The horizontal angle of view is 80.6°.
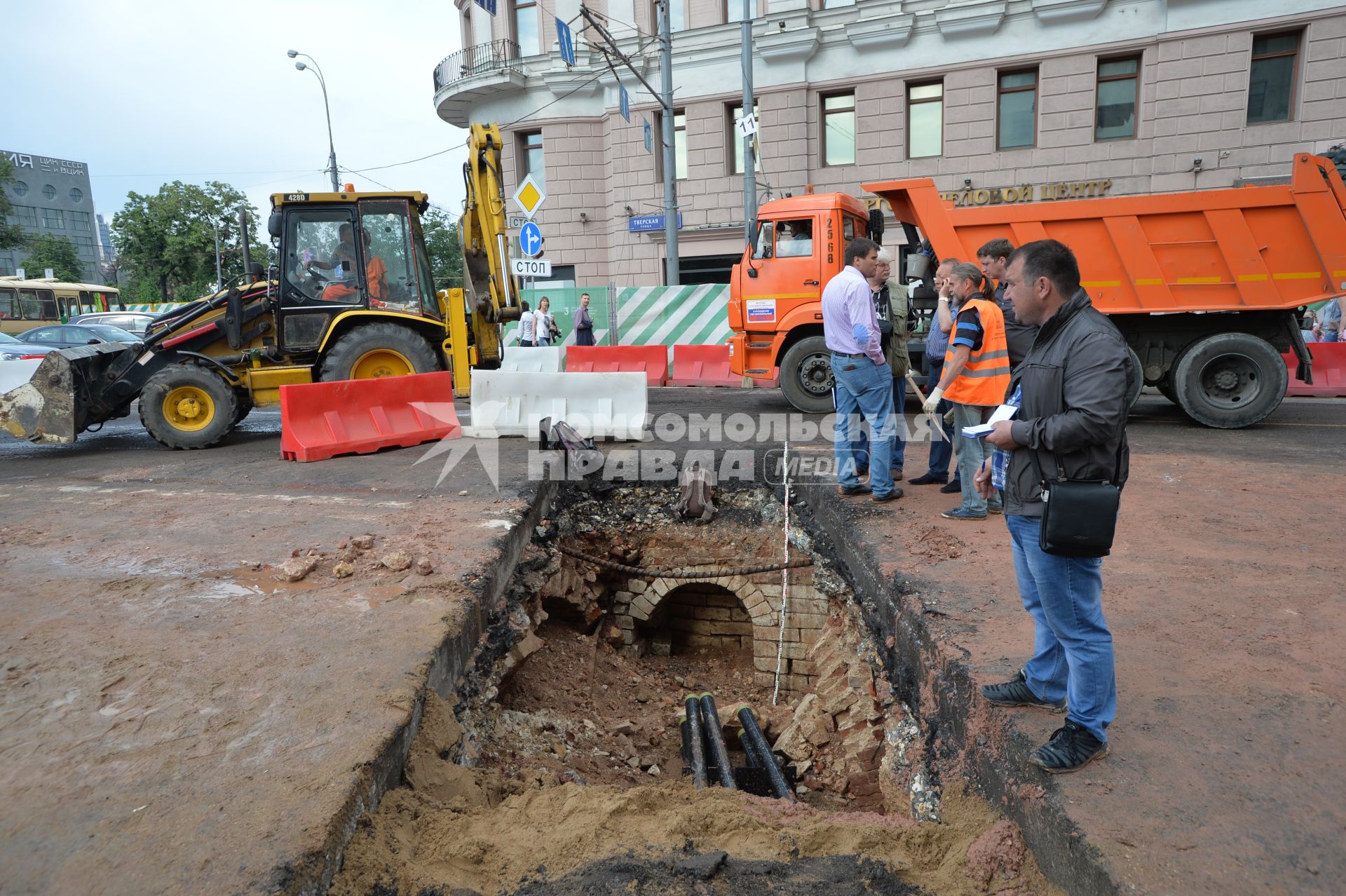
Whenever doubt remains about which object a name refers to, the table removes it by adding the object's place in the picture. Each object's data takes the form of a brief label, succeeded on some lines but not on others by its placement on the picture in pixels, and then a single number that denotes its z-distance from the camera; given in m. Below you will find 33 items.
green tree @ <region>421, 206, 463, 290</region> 46.59
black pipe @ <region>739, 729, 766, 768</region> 4.63
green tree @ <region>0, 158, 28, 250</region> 34.78
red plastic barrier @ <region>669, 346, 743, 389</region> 14.34
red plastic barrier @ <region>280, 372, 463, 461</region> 7.66
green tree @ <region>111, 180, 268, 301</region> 34.16
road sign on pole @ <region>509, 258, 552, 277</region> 12.20
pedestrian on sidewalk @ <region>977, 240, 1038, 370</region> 4.90
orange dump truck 8.10
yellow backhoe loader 8.38
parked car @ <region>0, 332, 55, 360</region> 14.23
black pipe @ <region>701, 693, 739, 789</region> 4.03
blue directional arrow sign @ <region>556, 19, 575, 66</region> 14.25
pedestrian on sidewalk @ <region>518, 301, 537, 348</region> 15.55
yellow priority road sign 12.61
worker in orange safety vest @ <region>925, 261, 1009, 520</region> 4.89
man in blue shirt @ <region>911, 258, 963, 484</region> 5.64
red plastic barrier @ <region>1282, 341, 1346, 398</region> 11.33
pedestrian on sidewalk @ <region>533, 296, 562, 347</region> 15.62
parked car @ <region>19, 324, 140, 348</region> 16.48
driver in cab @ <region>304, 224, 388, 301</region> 8.51
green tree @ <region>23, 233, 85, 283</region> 41.22
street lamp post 23.94
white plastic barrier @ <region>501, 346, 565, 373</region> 11.32
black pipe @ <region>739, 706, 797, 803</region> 3.99
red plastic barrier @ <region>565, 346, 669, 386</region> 13.81
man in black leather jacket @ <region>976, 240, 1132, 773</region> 2.39
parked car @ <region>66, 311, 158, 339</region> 21.41
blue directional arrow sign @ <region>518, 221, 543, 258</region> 13.16
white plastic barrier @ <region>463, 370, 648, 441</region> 8.57
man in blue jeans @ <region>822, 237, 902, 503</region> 5.35
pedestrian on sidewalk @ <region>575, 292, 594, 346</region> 15.64
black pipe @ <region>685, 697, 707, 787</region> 4.01
